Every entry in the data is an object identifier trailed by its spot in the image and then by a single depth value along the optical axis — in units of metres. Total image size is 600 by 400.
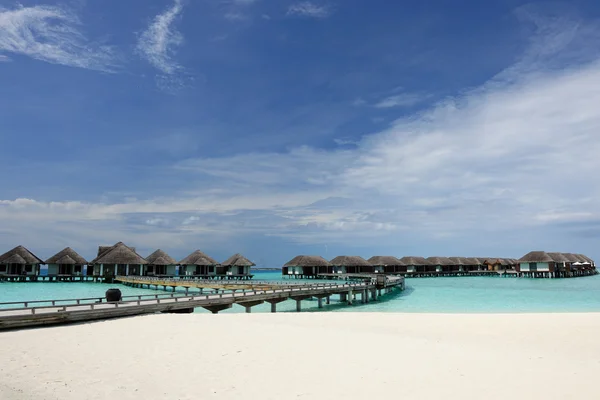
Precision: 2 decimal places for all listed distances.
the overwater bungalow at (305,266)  82.03
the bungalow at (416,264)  99.12
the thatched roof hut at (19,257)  62.96
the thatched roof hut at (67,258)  65.62
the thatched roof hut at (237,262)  75.31
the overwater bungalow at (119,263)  64.19
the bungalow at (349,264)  86.36
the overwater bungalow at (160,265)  69.31
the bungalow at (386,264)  92.69
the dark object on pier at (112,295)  22.88
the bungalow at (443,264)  104.25
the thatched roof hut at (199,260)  71.69
